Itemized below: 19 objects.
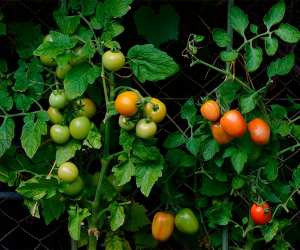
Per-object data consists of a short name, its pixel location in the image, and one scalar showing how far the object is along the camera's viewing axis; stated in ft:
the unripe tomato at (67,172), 7.54
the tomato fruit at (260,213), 7.79
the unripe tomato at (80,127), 7.52
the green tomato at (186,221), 7.99
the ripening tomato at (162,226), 8.00
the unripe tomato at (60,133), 7.59
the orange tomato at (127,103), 7.18
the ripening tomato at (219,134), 7.59
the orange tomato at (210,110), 7.52
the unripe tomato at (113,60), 7.29
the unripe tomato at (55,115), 7.63
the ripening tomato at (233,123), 7.37
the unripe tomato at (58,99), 7.54
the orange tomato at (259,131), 7.57
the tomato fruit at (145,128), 7.29
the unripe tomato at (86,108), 7.66
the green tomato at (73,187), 7.68
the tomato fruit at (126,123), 7.38
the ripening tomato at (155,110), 7.26
